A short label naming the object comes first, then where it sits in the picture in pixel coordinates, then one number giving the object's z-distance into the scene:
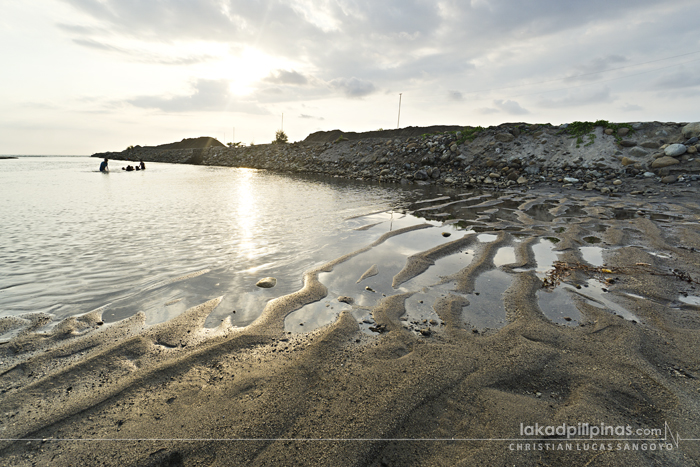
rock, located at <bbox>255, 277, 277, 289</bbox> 5.30
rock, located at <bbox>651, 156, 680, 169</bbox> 16.73
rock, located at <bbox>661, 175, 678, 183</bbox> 15.60
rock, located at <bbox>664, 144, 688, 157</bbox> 16.97
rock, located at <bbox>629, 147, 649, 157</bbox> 18.71
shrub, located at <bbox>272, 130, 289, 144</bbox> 62.88
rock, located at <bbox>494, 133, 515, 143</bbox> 24.52
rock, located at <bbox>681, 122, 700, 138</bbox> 17.83
